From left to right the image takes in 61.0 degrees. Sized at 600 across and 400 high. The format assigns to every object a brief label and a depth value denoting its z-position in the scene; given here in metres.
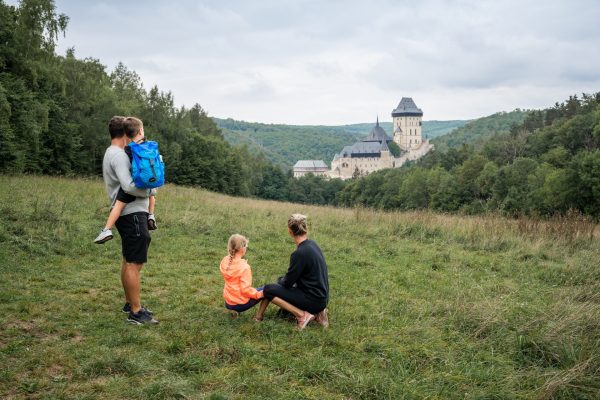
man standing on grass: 5.37
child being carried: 5.25
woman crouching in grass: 5.71
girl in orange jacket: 5.92
